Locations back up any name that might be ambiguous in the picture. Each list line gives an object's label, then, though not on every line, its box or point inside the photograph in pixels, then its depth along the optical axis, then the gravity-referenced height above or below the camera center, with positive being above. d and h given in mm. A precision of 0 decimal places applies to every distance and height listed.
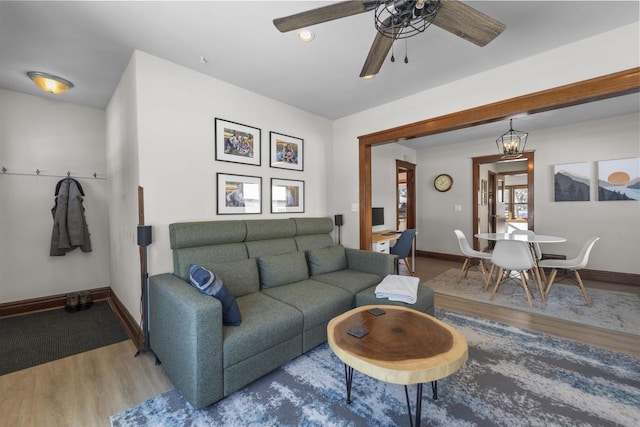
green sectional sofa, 1597 -739
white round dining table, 3426 -428
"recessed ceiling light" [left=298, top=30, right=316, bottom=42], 2028 +1372
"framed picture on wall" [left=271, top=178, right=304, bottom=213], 3287 +194
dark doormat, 2178 -1183
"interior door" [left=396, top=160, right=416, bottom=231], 6211 +304
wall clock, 5897 +599
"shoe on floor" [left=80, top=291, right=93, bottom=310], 3170 -1069
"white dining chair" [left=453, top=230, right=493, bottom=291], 4008 -695
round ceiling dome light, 2570 +1321
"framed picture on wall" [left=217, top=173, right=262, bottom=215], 2787 +189
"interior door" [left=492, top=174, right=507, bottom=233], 6995 +52
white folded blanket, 2223 -705
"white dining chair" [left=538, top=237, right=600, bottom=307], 3230 -728
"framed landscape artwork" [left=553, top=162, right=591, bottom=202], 4359 +428
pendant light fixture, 3908 +894
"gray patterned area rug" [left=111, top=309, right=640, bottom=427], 1506 -1204
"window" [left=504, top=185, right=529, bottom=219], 9984 +262
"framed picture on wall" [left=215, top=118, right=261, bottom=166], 2766 +759
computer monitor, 4772 -125
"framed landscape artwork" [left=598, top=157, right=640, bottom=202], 3971 +424
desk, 4086 -492
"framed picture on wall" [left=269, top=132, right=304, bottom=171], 3271 +765
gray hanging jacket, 3174 -77
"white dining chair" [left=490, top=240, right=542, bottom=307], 3191 -631
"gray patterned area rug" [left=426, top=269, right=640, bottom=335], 2770 -1184
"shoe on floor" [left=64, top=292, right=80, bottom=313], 3101 -1073
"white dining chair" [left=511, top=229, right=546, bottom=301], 3330 -657
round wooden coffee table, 1220 -736
